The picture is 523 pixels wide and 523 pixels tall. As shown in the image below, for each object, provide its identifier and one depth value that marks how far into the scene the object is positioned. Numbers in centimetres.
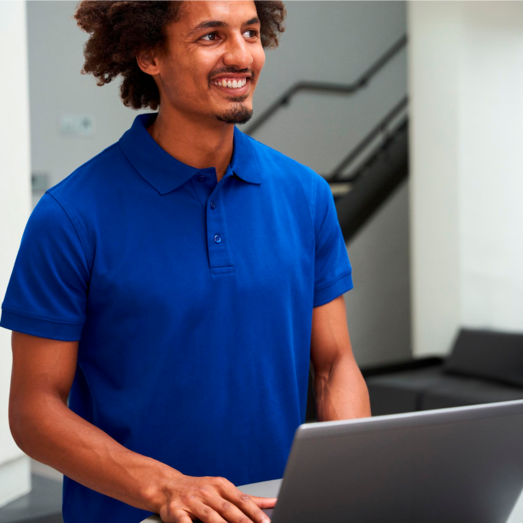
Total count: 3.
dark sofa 389
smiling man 114
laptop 72
